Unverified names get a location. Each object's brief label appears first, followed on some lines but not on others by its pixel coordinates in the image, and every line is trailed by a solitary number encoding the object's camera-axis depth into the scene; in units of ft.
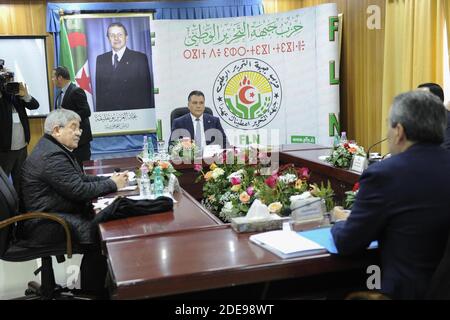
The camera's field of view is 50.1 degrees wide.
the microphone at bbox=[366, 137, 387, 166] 10.17
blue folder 5.22
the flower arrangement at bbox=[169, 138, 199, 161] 12.53
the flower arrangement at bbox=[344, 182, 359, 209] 7.29
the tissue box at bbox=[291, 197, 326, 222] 6.32
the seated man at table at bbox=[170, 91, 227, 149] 15.23
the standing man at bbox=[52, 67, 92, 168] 15.03
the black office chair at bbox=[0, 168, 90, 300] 7.94
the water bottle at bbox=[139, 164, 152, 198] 8.59
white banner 18.13
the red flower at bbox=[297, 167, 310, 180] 8.94
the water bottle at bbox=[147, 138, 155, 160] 10.98
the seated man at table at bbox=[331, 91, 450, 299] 4.64
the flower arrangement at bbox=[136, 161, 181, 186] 9.09
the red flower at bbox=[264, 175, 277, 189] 7.94
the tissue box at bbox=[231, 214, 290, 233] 6.06
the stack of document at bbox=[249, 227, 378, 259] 5.08
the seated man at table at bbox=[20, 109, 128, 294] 8.22
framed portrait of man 19.43
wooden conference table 4.65
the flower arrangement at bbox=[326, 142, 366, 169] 10.72
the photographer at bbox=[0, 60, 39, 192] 13.69
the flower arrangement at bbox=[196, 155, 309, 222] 7.55
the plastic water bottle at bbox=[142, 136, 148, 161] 11.62
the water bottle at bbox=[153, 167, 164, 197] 8.50
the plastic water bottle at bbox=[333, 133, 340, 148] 11.45
